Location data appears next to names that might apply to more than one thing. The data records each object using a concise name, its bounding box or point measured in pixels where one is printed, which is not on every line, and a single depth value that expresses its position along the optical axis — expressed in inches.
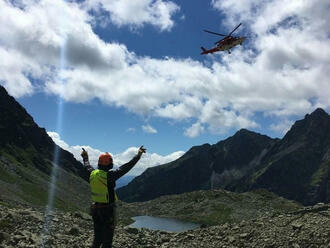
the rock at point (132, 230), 1357.0
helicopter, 3619.6
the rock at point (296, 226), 1112.0
